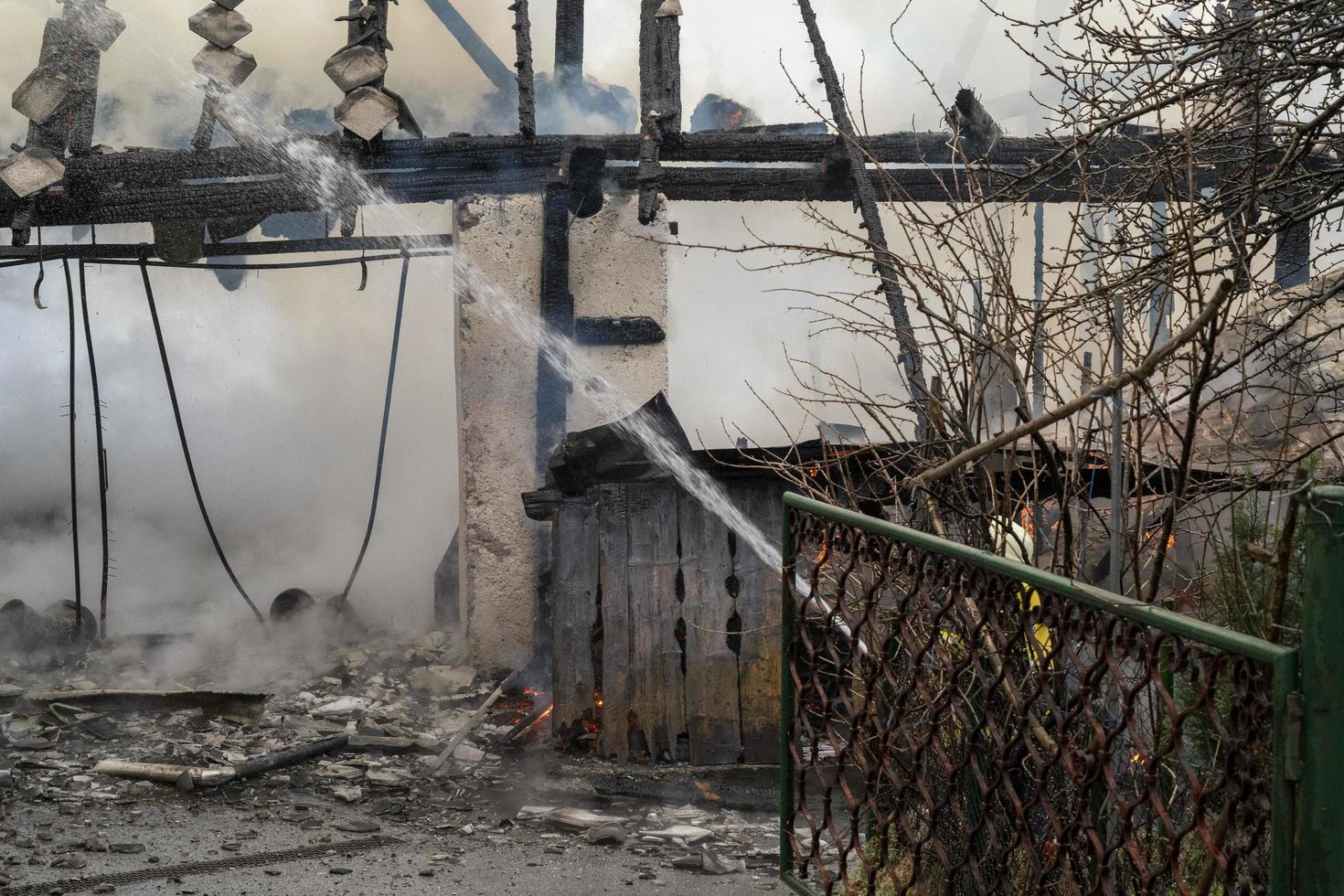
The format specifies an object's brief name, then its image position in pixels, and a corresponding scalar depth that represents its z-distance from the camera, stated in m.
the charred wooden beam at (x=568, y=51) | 11.72
